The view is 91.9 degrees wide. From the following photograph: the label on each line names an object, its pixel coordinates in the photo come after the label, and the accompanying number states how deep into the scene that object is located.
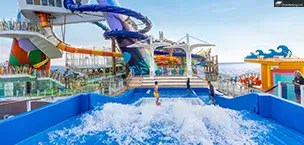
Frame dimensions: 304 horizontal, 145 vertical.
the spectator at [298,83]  3.70
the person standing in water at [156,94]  5.78
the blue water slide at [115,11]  10.67
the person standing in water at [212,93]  5.92
